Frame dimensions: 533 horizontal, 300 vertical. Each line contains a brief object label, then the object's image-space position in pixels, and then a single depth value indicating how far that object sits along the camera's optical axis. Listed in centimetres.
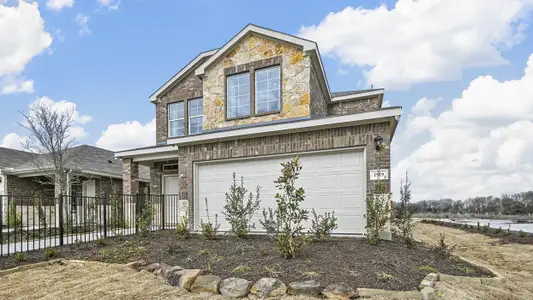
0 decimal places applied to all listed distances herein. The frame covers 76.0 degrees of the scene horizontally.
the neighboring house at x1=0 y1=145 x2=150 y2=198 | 1681
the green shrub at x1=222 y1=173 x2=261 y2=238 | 841
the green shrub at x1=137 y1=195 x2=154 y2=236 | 946
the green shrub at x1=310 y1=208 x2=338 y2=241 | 753
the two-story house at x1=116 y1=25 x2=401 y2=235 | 841
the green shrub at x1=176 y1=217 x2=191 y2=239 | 892
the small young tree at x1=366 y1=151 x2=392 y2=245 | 730
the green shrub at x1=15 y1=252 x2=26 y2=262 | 708
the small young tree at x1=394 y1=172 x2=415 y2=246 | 764
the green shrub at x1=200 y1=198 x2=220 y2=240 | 838
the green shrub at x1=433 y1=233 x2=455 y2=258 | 689
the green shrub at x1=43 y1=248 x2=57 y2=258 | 740
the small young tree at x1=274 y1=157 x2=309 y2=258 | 582
